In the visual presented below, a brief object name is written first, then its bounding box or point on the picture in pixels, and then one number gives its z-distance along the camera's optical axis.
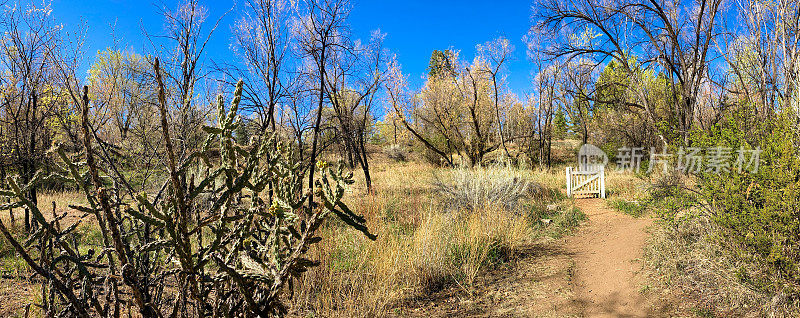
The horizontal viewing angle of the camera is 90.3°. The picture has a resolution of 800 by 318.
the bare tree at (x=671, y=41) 7.52
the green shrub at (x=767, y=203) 3.04
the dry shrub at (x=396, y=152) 24.04
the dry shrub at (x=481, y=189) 6.98
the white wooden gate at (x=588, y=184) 9.19
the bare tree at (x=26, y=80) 5.68
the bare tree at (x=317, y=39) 8.00
